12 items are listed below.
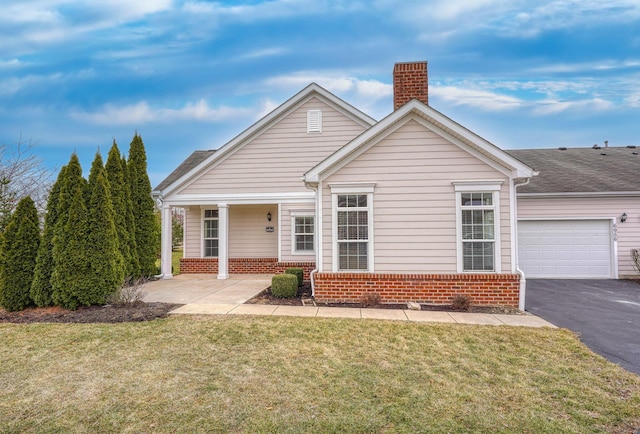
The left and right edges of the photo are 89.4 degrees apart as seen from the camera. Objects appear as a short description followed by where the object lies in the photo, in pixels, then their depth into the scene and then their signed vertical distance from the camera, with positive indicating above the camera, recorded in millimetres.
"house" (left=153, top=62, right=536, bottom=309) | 7484 +511
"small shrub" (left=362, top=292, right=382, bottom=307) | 7570 -1577
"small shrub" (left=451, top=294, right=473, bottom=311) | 7172 -1568
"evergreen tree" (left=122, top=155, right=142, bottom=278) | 10905 +247
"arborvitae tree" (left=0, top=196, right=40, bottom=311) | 7098 -517
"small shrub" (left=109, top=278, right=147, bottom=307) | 7348 -1488
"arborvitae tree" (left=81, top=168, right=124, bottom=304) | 7328 -369
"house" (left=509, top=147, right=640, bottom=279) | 11555 +147
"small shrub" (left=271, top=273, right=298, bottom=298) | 8344 -1369
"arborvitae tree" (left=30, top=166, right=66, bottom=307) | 7199 -619
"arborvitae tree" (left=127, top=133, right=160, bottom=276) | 11695 +944
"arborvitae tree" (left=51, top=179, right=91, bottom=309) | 7133 -553
